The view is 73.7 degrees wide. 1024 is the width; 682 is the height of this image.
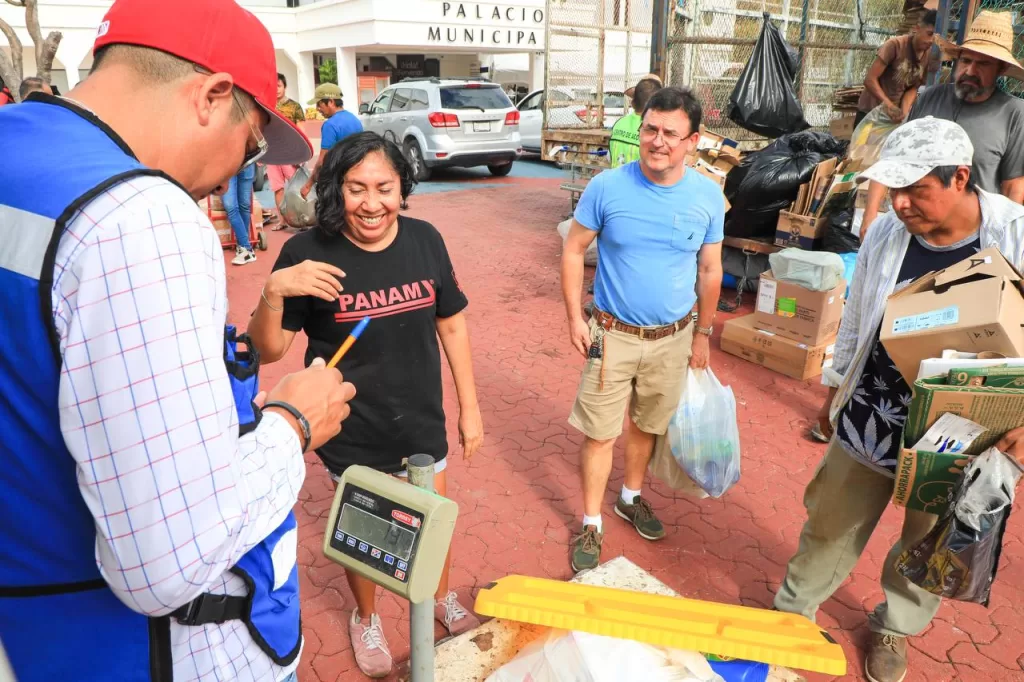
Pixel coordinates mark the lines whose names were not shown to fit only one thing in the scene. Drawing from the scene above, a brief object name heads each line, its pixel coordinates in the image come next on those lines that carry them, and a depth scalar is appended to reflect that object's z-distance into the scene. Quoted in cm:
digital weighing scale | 122
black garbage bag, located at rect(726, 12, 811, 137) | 740
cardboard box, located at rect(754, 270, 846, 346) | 498
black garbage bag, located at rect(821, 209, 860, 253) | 566
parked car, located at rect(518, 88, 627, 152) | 1016
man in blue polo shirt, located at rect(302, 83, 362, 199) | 739
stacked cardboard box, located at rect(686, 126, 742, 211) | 633
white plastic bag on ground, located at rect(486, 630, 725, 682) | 189
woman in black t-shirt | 225
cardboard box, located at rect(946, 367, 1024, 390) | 180
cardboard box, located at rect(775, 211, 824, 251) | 578
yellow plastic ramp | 190
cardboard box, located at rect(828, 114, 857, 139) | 818
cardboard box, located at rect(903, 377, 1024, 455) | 182
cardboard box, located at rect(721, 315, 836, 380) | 506
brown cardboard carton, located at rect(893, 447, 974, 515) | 193
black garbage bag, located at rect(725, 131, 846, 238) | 617
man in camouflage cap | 215
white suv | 1275
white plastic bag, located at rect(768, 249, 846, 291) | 496
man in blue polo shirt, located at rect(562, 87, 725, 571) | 303
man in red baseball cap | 85
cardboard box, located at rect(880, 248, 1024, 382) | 186
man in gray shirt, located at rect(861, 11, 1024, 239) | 376
